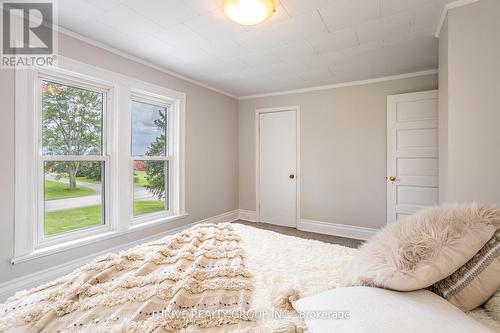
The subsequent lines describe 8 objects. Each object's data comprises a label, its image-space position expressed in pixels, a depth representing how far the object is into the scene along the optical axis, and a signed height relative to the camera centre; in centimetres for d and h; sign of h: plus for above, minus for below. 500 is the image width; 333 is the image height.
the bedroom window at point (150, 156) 302 +13
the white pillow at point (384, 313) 63 -43
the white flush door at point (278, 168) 421 -4
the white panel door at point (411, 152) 304 +18
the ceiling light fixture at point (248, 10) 168 +114
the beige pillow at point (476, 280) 81 -40
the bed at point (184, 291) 85 -56
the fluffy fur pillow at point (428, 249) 79 -29
